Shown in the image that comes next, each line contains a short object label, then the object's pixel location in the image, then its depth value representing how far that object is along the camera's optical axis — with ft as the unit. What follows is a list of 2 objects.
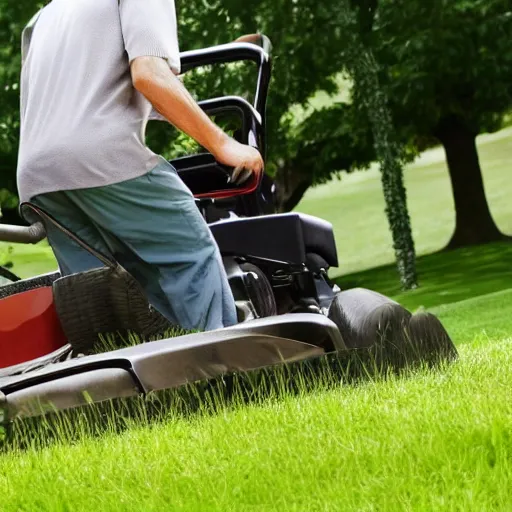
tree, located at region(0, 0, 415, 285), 83.97
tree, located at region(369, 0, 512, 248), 83.71
